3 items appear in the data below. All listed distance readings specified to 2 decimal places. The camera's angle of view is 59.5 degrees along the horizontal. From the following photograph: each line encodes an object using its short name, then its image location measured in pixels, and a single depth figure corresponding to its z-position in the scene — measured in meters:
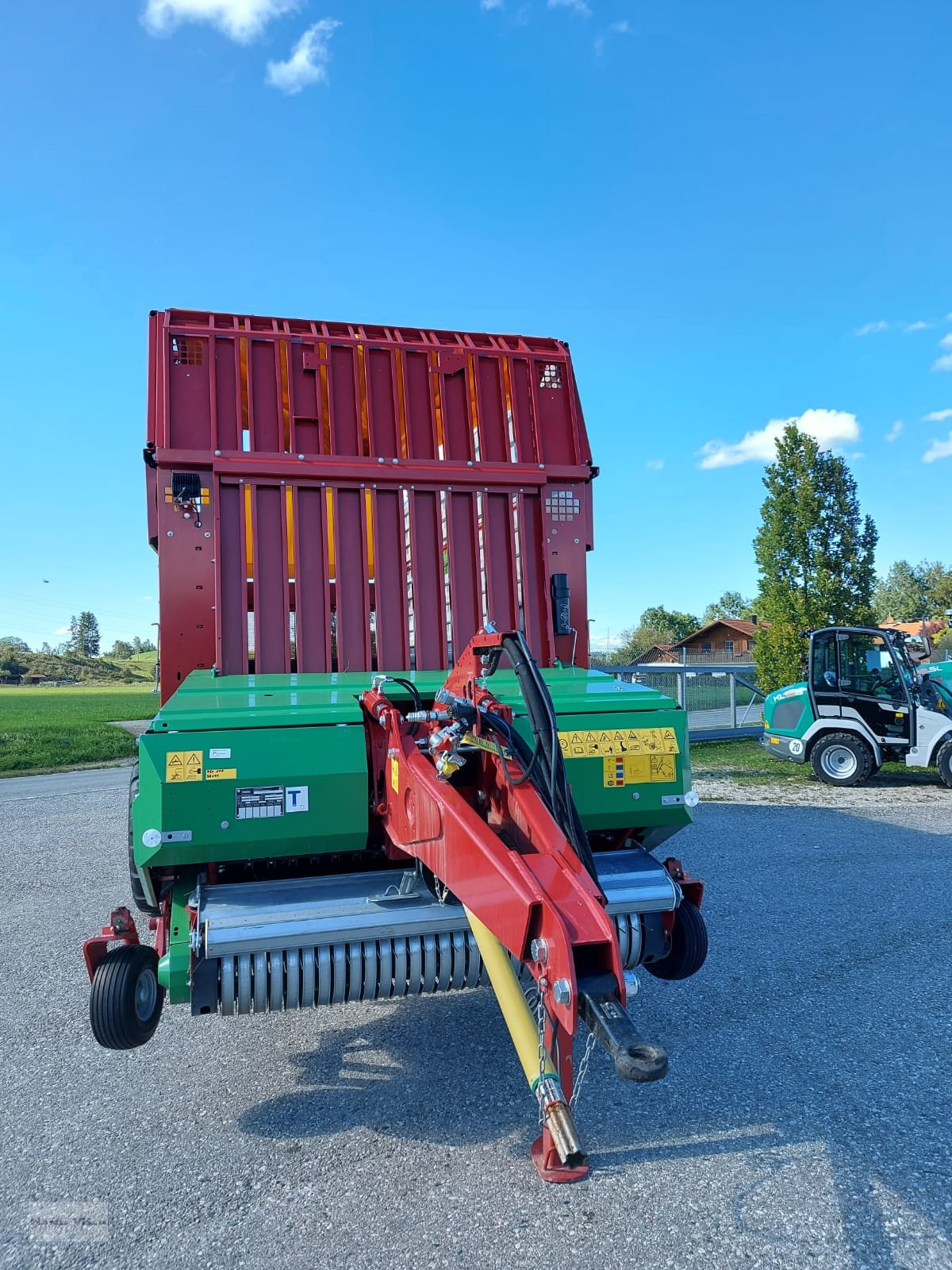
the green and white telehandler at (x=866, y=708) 10.05
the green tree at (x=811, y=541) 21.58
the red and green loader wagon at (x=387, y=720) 2.64
